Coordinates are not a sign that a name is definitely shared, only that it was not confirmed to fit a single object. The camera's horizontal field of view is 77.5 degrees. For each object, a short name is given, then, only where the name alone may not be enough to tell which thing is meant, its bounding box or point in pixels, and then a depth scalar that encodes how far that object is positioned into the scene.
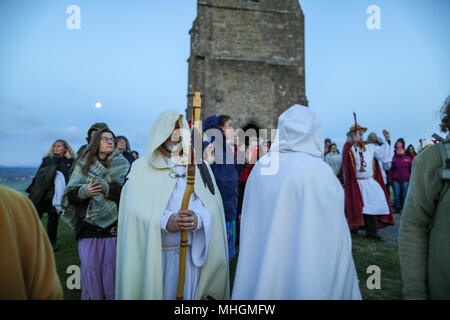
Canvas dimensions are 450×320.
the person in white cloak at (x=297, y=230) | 1.91
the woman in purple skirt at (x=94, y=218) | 3.00
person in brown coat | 1.22
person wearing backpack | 1.73
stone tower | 15.45
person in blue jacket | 4.05
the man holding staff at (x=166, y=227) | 2.35
